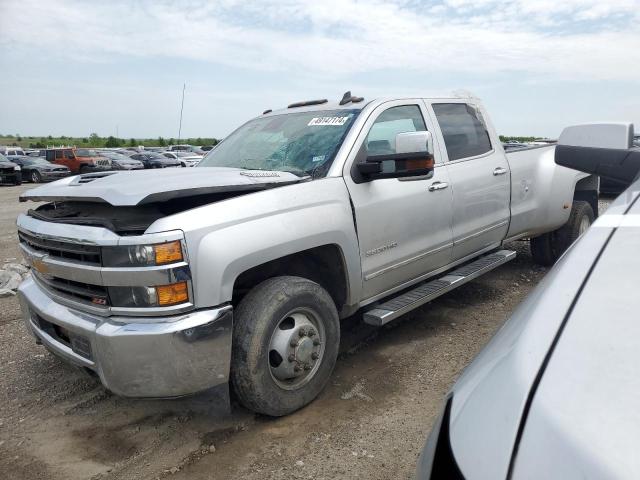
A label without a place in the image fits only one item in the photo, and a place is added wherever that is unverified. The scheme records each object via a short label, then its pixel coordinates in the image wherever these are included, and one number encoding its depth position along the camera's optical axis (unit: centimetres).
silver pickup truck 238
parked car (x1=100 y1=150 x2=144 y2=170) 2761
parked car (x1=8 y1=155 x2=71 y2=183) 2433
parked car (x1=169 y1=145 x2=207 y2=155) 4094
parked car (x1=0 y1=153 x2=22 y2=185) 2219
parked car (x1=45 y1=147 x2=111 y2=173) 2786
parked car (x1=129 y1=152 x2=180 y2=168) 2998
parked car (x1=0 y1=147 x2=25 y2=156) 3312
